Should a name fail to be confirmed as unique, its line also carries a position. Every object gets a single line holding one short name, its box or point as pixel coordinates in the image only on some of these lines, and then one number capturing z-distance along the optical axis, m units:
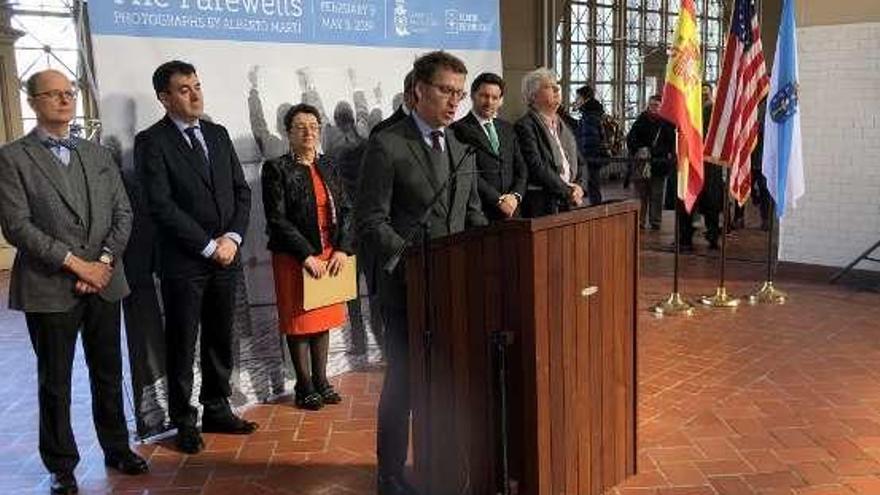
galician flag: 6.23
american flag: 6.14
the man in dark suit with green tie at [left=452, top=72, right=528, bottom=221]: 4.62
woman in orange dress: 4.07
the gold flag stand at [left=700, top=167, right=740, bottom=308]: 6.34
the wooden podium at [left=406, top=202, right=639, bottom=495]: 2.56
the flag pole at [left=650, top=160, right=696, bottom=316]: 6.17
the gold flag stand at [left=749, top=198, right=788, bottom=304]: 6.48
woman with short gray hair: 5.03
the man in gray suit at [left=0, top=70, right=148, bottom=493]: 3.12
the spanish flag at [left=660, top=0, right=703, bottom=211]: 5.90
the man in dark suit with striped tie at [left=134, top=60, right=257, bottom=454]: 3.57
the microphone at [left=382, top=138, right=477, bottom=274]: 2.43
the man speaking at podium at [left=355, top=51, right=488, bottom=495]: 2.72
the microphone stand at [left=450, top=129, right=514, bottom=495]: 2.52
